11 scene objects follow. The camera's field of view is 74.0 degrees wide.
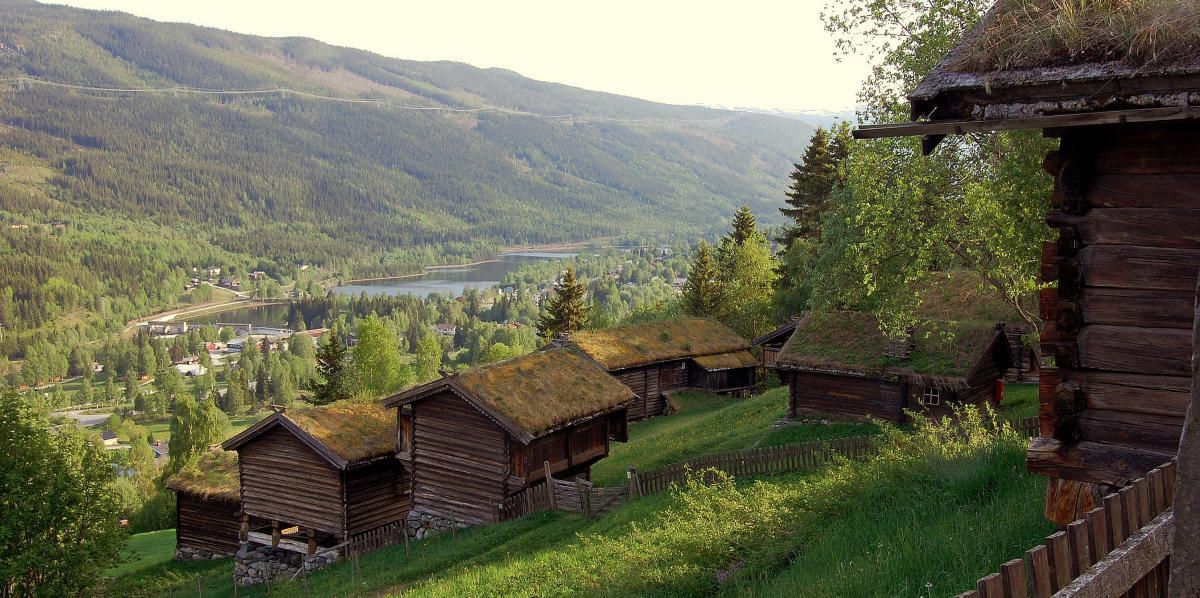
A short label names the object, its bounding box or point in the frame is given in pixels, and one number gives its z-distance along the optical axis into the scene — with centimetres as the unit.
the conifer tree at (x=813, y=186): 5406
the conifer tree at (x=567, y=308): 7206
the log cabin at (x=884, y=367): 2767
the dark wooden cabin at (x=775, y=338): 4488
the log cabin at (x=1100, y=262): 737
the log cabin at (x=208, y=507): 3569
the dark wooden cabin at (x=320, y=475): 2794
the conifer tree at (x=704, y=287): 6719
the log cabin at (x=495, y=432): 2494
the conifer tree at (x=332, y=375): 5212
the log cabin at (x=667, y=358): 4781
